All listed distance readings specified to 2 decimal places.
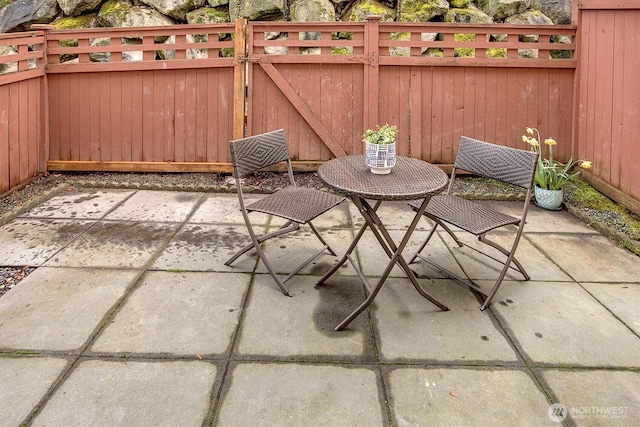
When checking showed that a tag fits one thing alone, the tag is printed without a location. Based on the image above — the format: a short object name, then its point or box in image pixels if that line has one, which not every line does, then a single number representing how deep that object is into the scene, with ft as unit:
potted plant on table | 8.30
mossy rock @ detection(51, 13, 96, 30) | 23.55
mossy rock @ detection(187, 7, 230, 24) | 23.43
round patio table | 7.47
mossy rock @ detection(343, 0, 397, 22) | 22.30
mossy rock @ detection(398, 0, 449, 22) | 22.08
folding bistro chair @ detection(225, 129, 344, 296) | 8.70
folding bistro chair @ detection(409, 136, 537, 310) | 8.35
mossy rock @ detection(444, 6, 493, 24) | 22.04
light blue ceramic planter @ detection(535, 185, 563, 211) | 13.64
